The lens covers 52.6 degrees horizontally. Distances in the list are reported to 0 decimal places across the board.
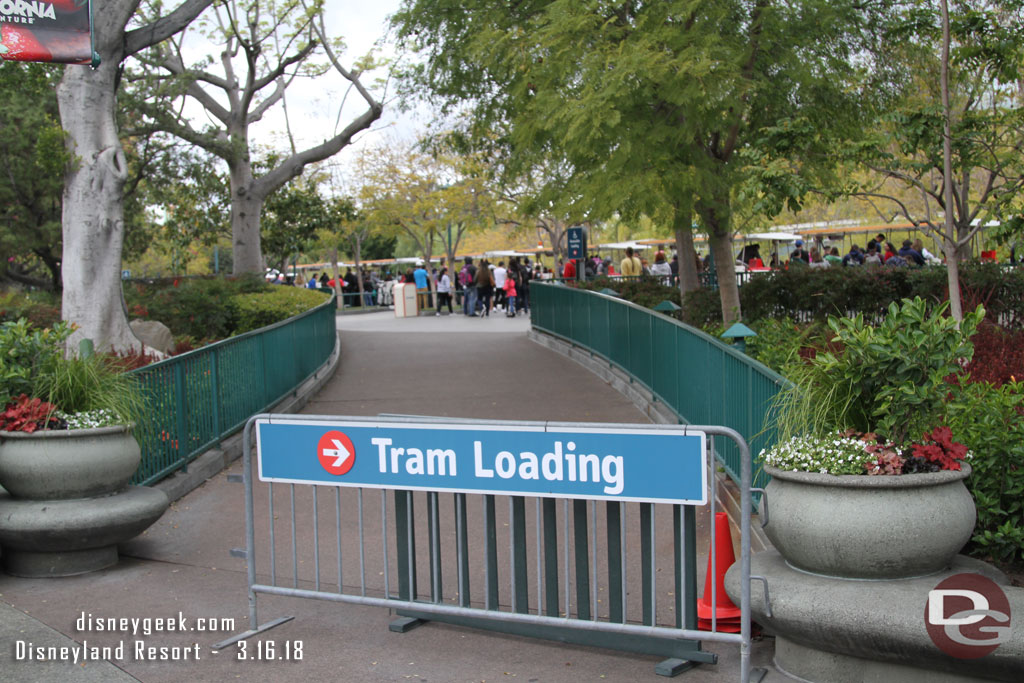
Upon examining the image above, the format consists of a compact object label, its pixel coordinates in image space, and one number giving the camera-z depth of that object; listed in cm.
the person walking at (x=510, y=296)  3384
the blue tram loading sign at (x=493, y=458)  512
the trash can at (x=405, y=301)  3762
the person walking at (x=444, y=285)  3703
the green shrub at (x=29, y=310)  1906
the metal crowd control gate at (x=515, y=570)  522
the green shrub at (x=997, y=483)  541
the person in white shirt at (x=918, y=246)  2273
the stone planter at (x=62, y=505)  691
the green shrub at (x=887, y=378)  506
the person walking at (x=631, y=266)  2908
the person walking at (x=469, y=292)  3506
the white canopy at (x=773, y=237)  4391
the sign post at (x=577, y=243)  2912
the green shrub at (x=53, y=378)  743
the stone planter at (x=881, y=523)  472
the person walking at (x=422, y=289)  3984
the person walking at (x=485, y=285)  3291
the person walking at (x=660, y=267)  3166
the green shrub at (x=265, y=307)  2008
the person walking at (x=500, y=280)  3638
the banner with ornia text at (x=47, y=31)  905
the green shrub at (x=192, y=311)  2073
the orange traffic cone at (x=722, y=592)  562
